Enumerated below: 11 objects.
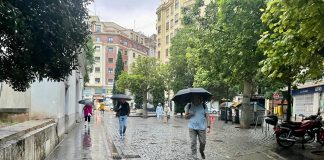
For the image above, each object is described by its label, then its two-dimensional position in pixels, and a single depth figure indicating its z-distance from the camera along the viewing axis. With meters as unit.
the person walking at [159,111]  42.91
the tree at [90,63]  53.23
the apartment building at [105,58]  101.75
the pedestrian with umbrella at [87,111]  24.42
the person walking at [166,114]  36.32
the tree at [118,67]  89.02
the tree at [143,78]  49.84
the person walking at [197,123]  10.62
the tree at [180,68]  49.31
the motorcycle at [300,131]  14.38
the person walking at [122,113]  17.42
